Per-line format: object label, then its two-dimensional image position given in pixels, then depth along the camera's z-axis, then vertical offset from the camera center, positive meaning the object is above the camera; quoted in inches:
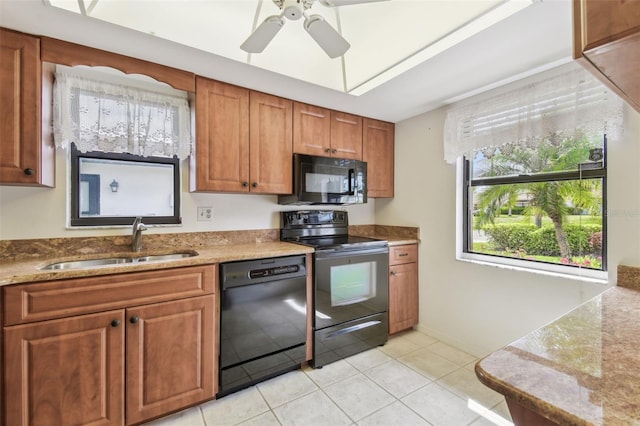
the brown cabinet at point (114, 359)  50.3 -30.4
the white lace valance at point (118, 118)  65.7 +24.4
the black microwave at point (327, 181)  91.8 +10.6
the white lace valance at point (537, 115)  63.5 +26.2
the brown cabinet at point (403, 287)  100.8 -28.5
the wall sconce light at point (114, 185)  78.1 +7.3
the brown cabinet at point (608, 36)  18.5 +12.2
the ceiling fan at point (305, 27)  47.0 +32.7
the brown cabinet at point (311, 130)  93.8 +28.6
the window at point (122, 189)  73.9 +6.2
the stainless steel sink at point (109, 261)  65.2 -12.9
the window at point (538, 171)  66.7 +11.6
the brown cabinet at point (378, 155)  111.3 +23.2
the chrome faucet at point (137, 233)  73.1 -5.9
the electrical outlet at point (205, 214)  87.4 -1.0
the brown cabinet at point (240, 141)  77.7 +21.3
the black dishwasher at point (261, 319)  69.1 -29.0
